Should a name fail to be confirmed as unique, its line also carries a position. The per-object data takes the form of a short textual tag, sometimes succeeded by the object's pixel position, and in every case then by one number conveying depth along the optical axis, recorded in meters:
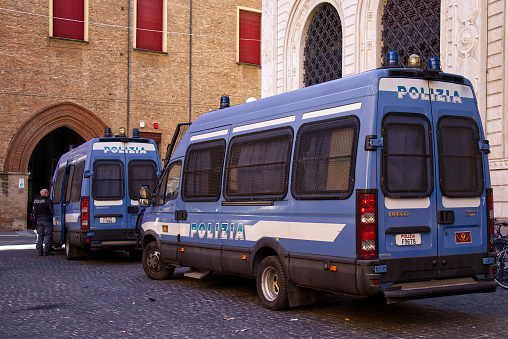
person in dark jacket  15.04
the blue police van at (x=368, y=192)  6.16
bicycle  9.07
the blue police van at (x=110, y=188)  12.90
